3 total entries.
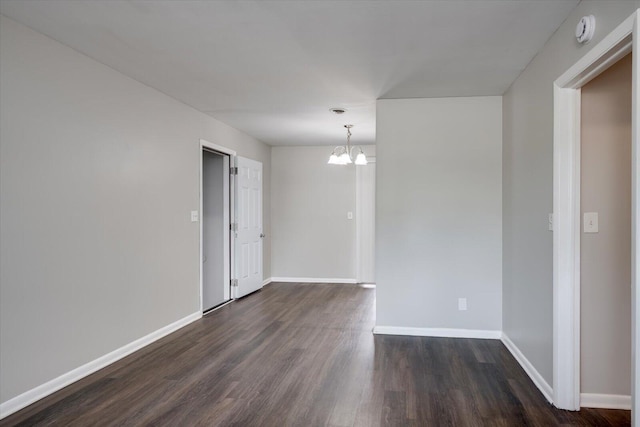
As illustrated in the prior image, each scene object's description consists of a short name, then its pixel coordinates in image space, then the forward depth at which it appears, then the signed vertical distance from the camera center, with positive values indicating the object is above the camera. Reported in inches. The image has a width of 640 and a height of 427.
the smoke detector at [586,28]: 81.7 +36.6
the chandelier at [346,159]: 212.4 +27.3
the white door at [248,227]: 222.5 -8.4
